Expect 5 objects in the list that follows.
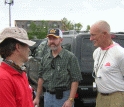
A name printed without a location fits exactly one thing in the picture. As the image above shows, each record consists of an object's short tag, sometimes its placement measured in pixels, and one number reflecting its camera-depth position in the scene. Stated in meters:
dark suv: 4.65
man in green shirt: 3.85
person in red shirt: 2.08
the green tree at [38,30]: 47.81
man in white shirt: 3.33
